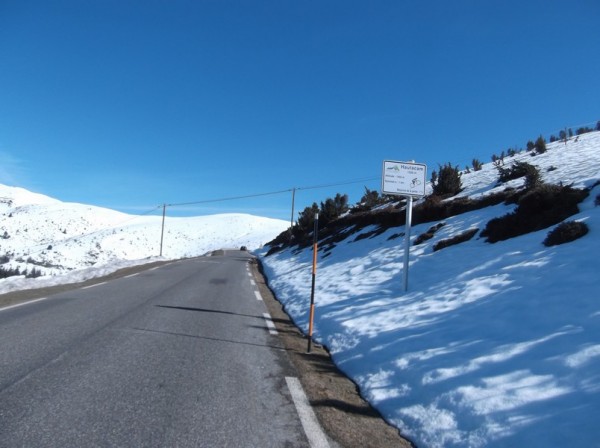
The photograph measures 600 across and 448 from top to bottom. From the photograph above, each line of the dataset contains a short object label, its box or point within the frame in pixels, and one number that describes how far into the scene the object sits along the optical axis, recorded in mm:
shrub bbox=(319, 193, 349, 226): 40031
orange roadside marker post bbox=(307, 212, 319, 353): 7008
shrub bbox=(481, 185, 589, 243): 10703
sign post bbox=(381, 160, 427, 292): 10094
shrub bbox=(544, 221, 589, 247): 8641
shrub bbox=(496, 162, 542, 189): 18491
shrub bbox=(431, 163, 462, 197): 22422
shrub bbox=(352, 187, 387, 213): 32656
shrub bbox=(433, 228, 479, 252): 12354
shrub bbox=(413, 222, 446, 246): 14344
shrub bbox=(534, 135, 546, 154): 30047
